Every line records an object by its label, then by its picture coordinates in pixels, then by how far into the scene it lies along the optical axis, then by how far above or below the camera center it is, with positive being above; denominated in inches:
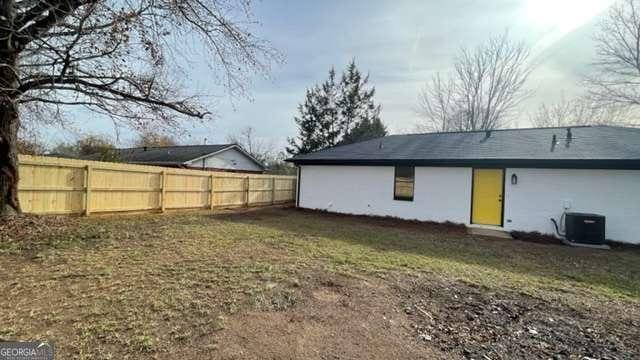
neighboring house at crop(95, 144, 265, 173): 831.1 +44.0
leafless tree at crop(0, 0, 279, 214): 220.5 +81.4
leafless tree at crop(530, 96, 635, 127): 737.0 +190.3
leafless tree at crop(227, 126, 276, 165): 1504.7 +154.6
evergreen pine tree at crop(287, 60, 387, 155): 1029.8 +206.4
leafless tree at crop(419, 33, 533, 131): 855.7 +261.0
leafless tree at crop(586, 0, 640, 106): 642.8 +267.0
